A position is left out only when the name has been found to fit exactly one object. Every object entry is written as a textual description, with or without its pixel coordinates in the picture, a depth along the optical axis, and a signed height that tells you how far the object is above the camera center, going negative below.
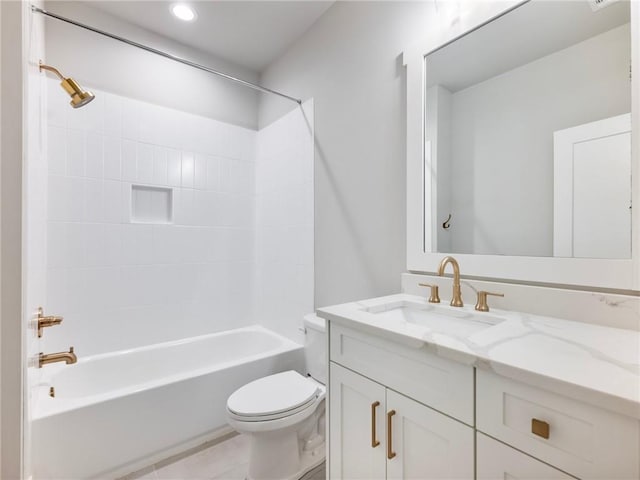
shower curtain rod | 1.38 +1.07
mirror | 0.92 +0.38
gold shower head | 1.40 +0.71
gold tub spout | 1.11 -0.44
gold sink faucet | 1.16 -0.17
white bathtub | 1.39 -0.89
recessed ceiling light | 1.91 +1.48
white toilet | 1.34 -0.82
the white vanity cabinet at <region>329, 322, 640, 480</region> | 0.54 -0.41
